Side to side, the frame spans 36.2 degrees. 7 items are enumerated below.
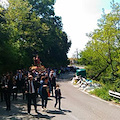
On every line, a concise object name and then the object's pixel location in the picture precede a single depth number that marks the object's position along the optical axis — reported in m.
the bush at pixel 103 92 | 13.40
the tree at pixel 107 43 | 17.75
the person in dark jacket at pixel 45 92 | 9.05
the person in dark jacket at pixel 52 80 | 13.67
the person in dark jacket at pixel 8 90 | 8.99
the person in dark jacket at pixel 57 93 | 9.44
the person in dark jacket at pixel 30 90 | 8.24
